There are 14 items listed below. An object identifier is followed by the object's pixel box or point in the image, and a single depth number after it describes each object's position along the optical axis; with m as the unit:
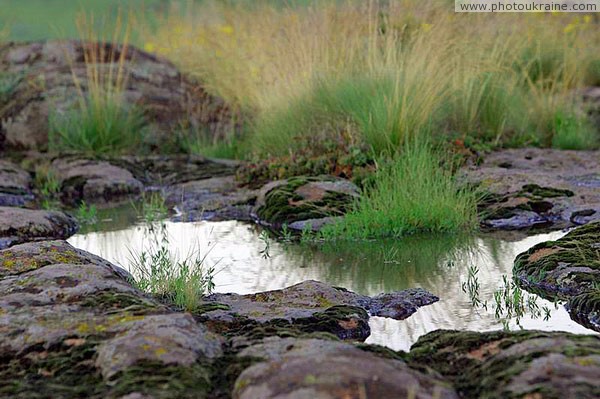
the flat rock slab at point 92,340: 6.79
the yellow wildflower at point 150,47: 32.84
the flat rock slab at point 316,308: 9.57
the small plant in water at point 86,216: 17.73
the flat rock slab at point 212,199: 18.16
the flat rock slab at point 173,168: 21.80
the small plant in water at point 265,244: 14.27
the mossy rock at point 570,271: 10.23
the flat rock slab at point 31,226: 15.67
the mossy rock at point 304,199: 16.78
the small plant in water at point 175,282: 10.12
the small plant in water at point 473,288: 10.89
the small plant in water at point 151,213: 16.78
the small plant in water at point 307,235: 15.31
